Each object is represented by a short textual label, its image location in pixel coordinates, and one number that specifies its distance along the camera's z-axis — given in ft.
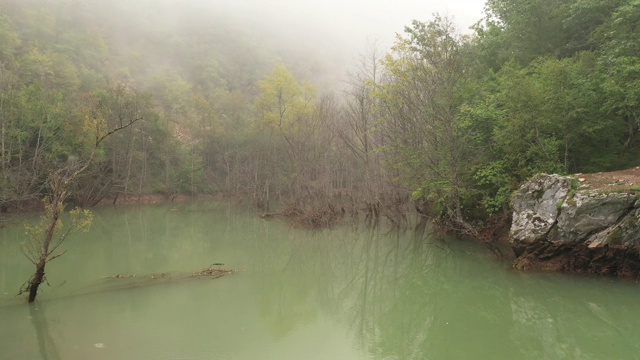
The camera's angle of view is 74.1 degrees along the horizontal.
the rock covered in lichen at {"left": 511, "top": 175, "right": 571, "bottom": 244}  37.58
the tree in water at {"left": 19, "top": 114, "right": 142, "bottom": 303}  28.35
